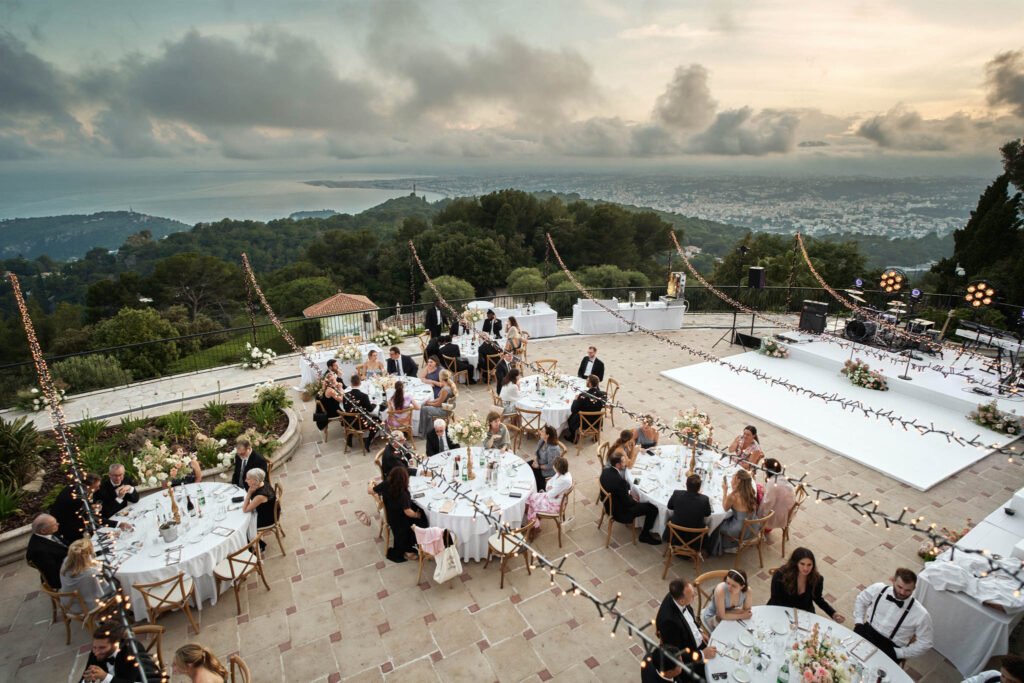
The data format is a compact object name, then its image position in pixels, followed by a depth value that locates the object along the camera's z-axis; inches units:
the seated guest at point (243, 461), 237.6
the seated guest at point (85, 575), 178.5
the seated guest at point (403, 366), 388.8
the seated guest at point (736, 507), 209.9
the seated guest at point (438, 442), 270.1
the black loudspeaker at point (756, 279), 519.3
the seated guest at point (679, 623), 146.1
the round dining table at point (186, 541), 185.0
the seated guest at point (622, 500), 225.8
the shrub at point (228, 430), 310.0
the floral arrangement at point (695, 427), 241.0
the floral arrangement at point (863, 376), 415.8
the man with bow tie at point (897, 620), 151.8
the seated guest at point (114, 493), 214.2
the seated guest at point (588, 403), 317.1
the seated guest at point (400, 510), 213.6
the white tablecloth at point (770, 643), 137.9
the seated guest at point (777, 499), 215.6
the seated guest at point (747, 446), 247.8
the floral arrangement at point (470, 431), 241.6
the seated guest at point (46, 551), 183.9
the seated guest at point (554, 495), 224.4
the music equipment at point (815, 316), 516.7
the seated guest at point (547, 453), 253.6
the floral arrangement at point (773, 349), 487.8
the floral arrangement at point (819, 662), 122.8
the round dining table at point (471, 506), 214.8
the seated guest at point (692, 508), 204.4
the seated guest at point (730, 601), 154.8
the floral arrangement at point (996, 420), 340.8
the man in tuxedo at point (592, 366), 367.9
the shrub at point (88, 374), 440.1
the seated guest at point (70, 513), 204.2
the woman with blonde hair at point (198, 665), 132.5
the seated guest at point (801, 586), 162.6
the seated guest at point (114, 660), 139.6
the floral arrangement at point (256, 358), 467.5
